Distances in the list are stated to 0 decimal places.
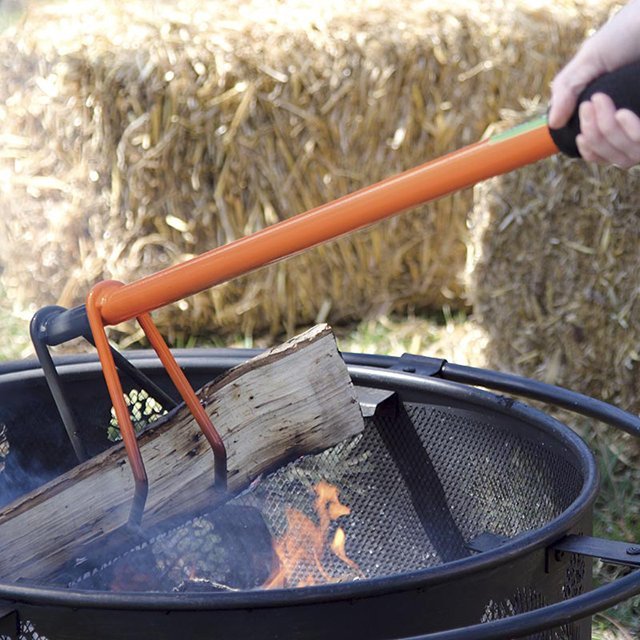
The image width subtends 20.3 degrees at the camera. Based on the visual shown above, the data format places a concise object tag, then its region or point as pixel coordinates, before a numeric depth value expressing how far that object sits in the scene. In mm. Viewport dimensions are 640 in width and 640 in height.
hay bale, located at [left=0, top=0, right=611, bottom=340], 3301
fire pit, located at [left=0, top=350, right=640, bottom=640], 1551
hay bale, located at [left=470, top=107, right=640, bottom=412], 2818
